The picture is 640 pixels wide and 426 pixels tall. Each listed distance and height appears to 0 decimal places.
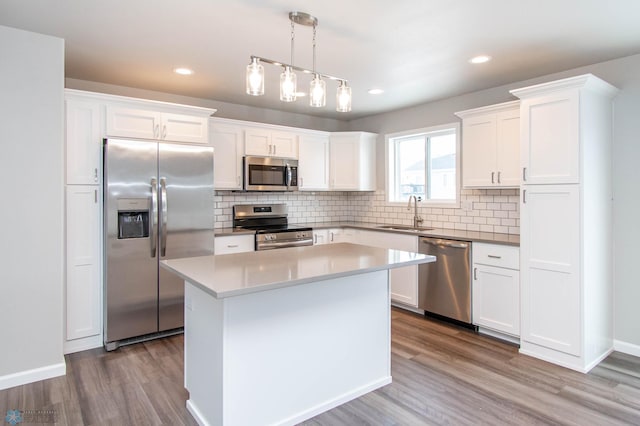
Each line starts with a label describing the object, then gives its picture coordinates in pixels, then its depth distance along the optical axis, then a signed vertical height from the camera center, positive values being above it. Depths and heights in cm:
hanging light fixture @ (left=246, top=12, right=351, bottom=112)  214 +76
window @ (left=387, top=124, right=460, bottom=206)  461 +63
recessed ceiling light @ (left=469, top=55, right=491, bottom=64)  317 +130
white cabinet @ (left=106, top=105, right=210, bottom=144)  341 +85
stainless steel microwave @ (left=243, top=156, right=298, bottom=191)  456 +49
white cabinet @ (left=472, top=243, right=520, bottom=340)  341 -70
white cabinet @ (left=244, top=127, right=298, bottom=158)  459 +88
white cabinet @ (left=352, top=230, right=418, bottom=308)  428 -69
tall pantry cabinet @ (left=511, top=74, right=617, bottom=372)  293 -6
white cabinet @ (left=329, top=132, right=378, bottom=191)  528 +74
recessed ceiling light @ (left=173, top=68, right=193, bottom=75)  349 +132
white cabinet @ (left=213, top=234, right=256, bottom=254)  405 -32
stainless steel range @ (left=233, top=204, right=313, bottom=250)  438 -16
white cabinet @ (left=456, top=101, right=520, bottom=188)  366 +68
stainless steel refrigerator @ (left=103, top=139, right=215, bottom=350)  332 -12
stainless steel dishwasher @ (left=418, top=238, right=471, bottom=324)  379 -69
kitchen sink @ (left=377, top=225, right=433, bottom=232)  462 -18
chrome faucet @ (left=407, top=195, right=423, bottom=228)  483 -3
